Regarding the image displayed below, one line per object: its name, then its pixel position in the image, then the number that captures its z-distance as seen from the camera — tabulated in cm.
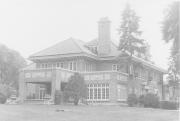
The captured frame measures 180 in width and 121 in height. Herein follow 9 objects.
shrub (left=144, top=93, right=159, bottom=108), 4066
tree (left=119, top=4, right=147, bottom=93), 4450
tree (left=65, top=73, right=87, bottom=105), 3650
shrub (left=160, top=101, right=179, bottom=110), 4104
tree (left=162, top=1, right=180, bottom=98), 3469
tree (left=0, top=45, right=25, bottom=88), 7094
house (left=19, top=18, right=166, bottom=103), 4116
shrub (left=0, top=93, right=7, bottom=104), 3712
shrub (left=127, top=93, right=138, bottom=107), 4047
